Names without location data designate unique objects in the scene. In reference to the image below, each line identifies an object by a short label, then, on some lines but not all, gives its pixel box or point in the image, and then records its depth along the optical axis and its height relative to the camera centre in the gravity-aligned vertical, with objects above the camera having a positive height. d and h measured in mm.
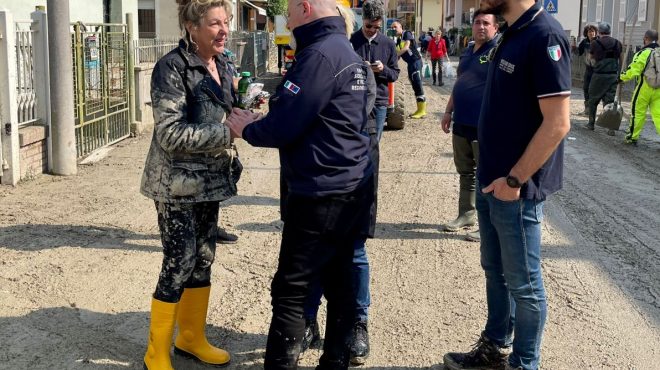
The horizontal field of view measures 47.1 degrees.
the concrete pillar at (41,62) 8562 -40
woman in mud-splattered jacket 3572 -452
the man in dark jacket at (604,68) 14488 -29
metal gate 9492 -348
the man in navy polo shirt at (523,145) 3195 -349
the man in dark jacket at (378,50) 7020 +130
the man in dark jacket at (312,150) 3152 -379
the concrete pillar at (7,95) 7906 -387
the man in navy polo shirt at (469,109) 6160 -376
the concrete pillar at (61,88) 8500 -329
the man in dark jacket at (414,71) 14077 -138
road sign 14309 +1150
